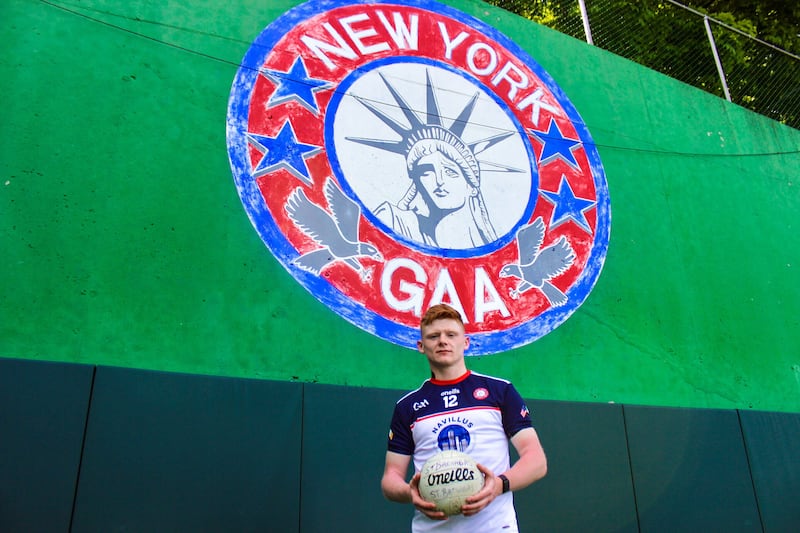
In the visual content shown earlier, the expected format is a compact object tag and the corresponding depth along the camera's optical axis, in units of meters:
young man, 2.48
